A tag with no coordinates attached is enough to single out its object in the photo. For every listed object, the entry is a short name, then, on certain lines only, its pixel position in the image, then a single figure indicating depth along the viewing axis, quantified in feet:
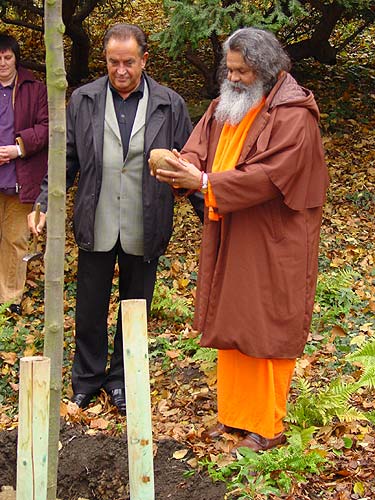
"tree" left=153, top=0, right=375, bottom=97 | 24.02
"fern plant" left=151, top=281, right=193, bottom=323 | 20.48
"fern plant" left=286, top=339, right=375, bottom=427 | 14.06
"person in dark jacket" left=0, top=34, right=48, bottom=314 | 18.80
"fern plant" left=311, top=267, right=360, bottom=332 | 20.86
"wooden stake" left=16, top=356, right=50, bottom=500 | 8.14
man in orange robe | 12.47
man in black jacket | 14.37
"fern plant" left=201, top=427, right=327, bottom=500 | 12.28
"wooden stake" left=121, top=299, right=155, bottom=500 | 9.38
